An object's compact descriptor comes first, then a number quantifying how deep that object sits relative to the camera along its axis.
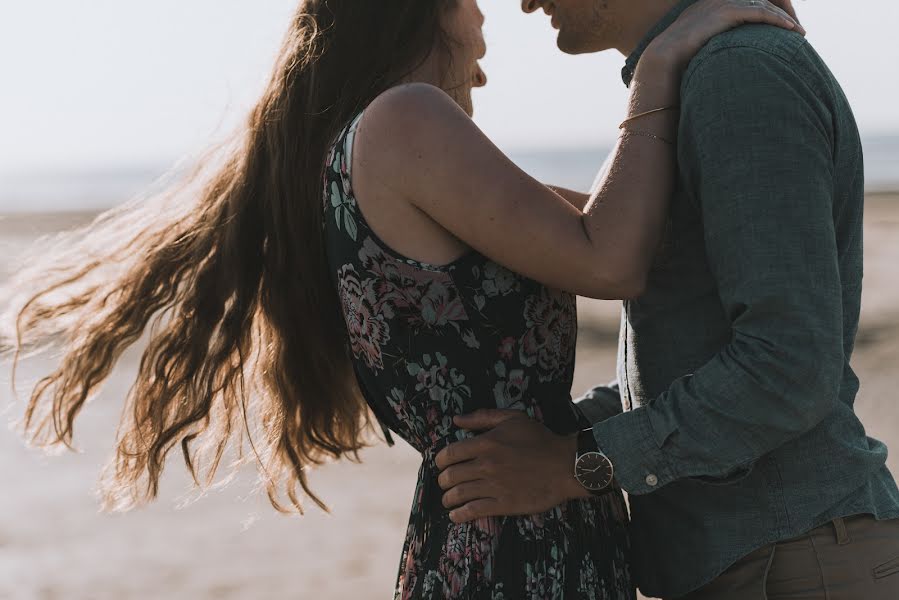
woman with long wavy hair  1.99
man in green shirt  1.82
